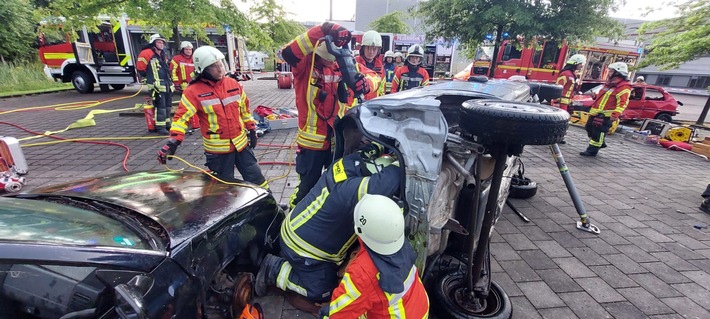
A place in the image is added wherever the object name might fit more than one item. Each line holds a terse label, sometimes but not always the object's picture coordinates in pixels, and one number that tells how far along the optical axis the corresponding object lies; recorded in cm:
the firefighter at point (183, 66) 675
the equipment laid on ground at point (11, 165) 377
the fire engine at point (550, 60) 1245
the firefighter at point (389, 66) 836
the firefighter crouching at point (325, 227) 187
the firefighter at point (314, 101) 287
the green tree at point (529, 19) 742
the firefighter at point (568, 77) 711
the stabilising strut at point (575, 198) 325
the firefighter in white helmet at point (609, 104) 588
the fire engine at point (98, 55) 1147
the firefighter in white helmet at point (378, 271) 149
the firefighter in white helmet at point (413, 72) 642
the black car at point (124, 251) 115
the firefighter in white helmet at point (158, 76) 652
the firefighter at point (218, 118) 300
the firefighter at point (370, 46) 454
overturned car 159
